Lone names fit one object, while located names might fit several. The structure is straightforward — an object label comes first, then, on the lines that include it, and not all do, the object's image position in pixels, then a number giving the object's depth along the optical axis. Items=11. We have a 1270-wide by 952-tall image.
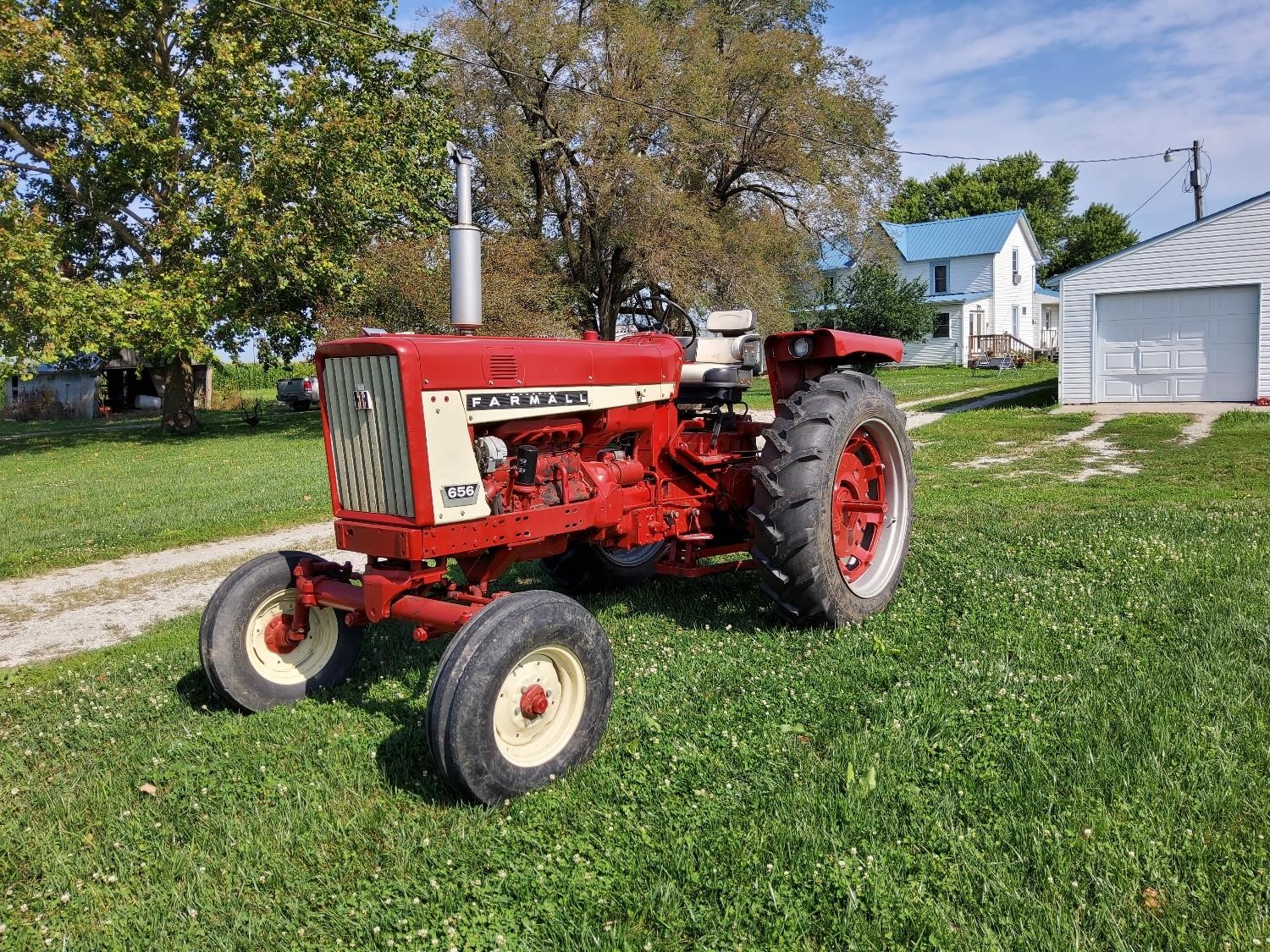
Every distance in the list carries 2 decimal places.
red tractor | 3.58
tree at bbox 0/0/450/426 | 17.42
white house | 38.31
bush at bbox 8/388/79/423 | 34.47
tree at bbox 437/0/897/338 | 20.61
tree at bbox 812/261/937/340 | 35.12
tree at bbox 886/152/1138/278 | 52.59
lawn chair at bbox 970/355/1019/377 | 34.12
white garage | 16.91
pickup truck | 30.77
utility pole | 25.05
